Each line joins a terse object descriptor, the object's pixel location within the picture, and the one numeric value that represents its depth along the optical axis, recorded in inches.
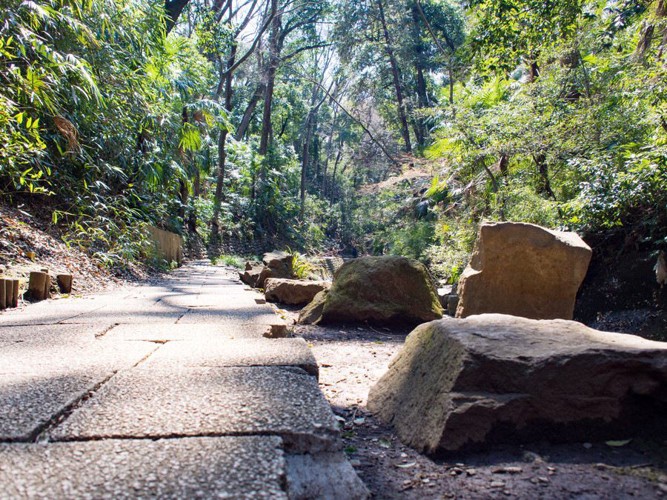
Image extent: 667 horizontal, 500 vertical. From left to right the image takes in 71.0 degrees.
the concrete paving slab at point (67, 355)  66.5
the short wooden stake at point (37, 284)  148.5
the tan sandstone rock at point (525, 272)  156.9
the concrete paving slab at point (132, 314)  116.1
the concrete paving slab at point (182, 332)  93.5
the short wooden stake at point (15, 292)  133.8
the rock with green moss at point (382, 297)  162.9
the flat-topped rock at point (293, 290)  209.5
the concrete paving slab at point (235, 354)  69.3
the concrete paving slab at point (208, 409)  44.5
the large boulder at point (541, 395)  56.2
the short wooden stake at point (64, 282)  166.4
